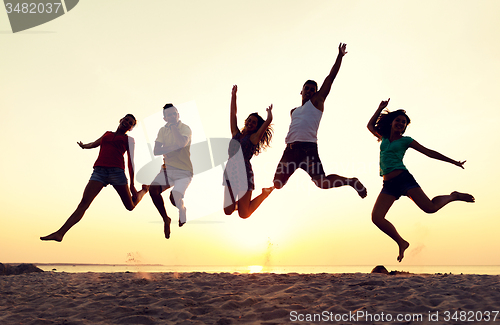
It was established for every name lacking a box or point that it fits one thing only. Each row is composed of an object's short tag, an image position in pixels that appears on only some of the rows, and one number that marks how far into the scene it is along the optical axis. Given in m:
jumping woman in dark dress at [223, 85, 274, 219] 6.38
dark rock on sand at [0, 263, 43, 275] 14.27
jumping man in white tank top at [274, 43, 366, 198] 5.68
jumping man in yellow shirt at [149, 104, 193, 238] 6.71
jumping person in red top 6.37
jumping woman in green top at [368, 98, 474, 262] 5.40
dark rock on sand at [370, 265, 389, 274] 12.40
